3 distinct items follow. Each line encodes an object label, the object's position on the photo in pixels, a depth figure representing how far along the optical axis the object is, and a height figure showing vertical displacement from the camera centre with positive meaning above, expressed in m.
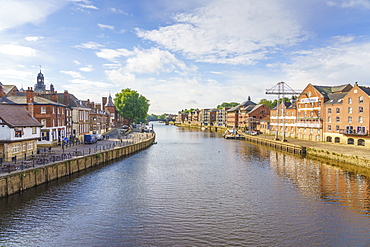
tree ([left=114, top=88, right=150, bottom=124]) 129.12 +7.05
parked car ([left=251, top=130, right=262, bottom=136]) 103.89 -5.61
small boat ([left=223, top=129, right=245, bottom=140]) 103.69 -6.94
